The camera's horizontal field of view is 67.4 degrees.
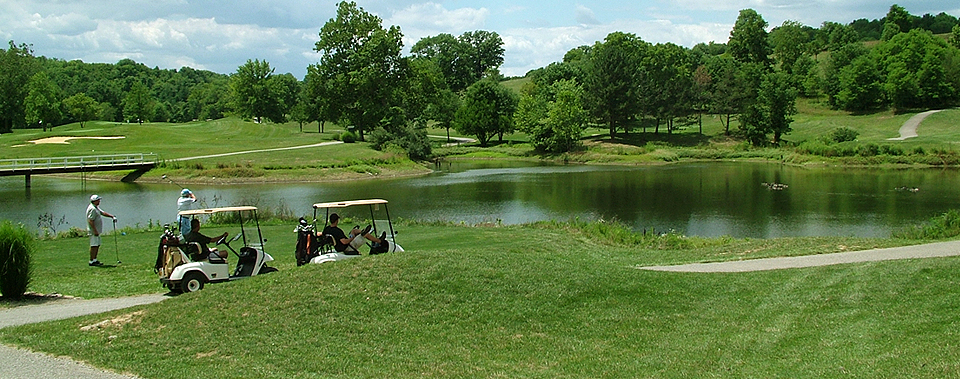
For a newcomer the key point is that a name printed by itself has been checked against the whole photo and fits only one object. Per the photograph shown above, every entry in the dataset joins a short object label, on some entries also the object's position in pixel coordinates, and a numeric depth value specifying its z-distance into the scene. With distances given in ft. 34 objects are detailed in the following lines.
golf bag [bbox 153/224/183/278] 48.42
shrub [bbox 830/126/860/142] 249.34
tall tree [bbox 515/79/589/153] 284.00
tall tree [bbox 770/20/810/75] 395.96
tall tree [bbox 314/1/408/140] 278.26
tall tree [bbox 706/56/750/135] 293.84
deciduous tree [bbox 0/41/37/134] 280.92
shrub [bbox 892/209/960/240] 77.97
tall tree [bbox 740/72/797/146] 273.95
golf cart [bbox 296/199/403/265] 50.79
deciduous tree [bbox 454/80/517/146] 315.17
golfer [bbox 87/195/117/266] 60.90
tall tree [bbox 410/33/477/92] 485.97
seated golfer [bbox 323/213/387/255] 52.26
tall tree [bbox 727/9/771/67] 387.55
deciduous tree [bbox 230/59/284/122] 343.46
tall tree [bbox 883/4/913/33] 507.71
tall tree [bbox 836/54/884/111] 319.88
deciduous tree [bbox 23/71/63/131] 269.03
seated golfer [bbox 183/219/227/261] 48.88
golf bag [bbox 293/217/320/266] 52.19
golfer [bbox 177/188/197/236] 51.13
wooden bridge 169.99
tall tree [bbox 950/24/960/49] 389.52
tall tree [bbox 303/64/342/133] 280.10
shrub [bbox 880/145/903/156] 220.23
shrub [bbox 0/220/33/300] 45.98
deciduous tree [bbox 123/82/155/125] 385.29
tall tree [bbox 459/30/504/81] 526.98
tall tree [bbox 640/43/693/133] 300.61
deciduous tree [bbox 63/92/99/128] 344.08
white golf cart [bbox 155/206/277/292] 47.37
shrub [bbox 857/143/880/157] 223.36
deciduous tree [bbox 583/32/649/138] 295.69
